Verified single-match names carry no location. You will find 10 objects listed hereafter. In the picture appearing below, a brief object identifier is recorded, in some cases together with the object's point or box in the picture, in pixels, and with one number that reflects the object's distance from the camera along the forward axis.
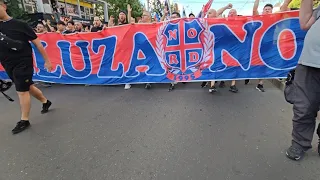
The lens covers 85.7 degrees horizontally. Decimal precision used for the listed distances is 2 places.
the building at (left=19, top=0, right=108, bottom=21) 11.67
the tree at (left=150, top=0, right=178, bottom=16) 10.11
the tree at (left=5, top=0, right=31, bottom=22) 8.82
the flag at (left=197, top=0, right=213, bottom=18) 5.39
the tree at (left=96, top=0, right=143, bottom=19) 20.23
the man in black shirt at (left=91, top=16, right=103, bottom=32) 4.80
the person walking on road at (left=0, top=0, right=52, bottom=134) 2.46
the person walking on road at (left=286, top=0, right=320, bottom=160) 1.67
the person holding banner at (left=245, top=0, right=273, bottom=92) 3.75
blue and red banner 3.48
